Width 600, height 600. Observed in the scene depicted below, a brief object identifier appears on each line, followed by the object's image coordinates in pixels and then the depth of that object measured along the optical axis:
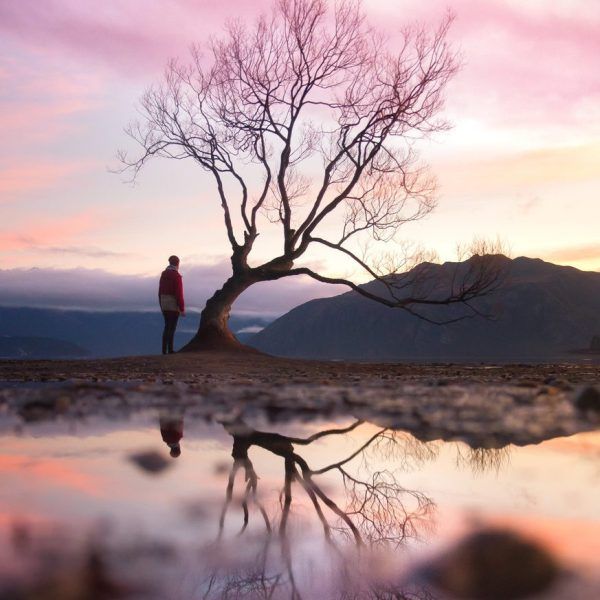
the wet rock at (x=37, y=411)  5.10
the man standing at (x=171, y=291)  18.33
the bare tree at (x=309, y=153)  20.03
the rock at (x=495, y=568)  1.57
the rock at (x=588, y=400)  5.88
